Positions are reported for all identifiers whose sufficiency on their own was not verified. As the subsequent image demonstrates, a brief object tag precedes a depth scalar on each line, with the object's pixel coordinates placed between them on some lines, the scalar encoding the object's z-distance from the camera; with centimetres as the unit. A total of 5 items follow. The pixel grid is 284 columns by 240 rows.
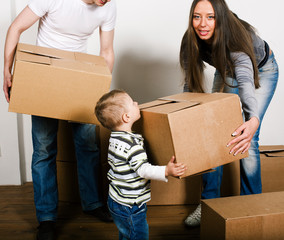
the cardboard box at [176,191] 184
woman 129
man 138
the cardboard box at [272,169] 184
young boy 113
